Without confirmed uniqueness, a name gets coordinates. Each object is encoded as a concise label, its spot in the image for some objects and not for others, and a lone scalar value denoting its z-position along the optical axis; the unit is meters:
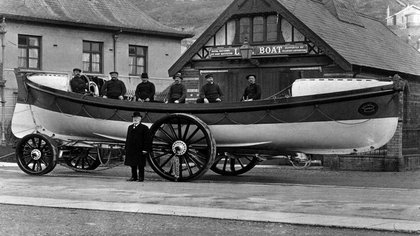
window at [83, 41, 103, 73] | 39.91
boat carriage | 16.73
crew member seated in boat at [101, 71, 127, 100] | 19.44
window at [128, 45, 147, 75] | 41.88
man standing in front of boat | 17.73
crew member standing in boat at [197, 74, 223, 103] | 18.94
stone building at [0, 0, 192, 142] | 36.78
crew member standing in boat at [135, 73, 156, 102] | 19.33
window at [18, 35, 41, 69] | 37.25
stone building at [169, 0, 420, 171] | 26.17
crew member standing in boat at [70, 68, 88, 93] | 19.55
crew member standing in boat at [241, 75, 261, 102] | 18.62
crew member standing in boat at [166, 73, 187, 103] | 19.17
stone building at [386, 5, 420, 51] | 53.46
